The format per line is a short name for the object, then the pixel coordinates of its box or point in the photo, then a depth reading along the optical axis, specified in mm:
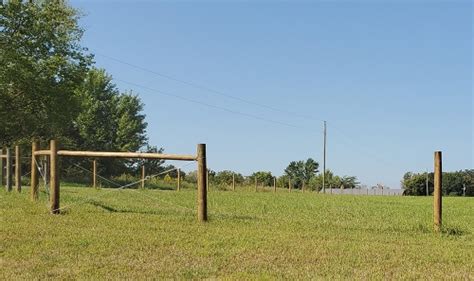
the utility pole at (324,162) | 59025
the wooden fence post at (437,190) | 10016
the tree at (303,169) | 90625
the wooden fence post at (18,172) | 16891
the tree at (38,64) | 34531
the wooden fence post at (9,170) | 17453
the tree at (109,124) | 57906
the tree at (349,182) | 83375
